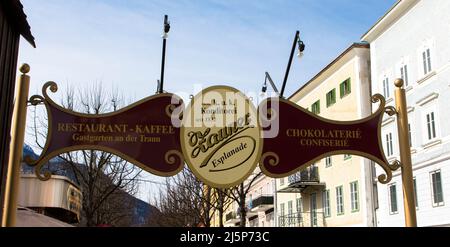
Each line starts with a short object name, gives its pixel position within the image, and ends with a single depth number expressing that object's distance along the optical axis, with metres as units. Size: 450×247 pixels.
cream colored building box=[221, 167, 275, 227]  48.44
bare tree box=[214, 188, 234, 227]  31.26
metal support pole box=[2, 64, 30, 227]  6.01
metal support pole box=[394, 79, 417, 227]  7.01
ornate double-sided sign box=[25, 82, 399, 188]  6.69
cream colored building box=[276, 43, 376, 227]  32.34
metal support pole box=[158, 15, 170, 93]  8.11
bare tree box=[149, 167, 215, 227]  38.19
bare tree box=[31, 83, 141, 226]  25.06
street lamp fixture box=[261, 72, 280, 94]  15.90
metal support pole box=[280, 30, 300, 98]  9.07
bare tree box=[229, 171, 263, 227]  28.87
